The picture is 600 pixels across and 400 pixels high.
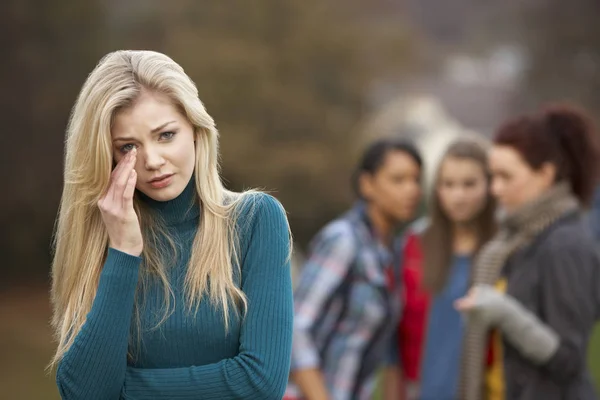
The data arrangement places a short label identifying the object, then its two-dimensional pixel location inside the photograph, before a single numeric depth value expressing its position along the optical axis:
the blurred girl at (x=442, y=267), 8.00
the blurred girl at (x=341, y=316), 7.34
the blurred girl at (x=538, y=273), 6.44
